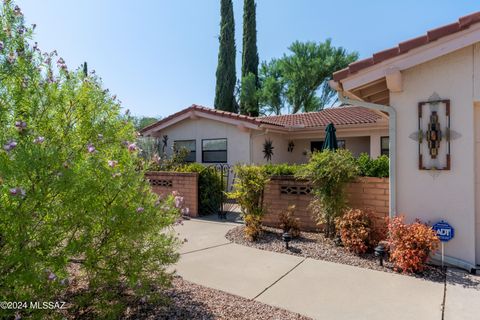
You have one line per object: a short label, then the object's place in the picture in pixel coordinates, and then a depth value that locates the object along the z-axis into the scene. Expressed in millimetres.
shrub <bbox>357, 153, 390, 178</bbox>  5613
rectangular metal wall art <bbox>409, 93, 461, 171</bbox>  4414
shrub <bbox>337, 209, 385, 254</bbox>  4922
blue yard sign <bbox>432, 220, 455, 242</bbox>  4340
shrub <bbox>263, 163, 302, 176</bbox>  7086
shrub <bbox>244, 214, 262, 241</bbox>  6008
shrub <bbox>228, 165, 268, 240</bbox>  6090
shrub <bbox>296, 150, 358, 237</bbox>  5574
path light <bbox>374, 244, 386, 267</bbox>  4403
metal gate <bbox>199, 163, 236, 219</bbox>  8605
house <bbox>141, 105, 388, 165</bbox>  12195
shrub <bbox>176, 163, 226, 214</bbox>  8672
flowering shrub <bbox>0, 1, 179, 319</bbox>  2174
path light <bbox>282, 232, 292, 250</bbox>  5336
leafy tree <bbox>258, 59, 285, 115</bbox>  28953
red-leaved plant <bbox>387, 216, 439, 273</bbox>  4102
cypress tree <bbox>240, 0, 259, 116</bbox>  27359
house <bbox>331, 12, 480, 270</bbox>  4262
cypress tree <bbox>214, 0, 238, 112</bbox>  24594
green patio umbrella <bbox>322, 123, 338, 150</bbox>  7777
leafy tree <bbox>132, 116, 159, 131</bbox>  37228
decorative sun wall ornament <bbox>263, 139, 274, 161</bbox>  12877
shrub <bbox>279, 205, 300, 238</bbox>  6141
